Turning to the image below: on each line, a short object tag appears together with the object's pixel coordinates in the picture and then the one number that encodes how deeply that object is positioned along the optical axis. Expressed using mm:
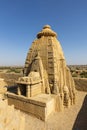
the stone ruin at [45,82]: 5090
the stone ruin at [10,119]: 1979
